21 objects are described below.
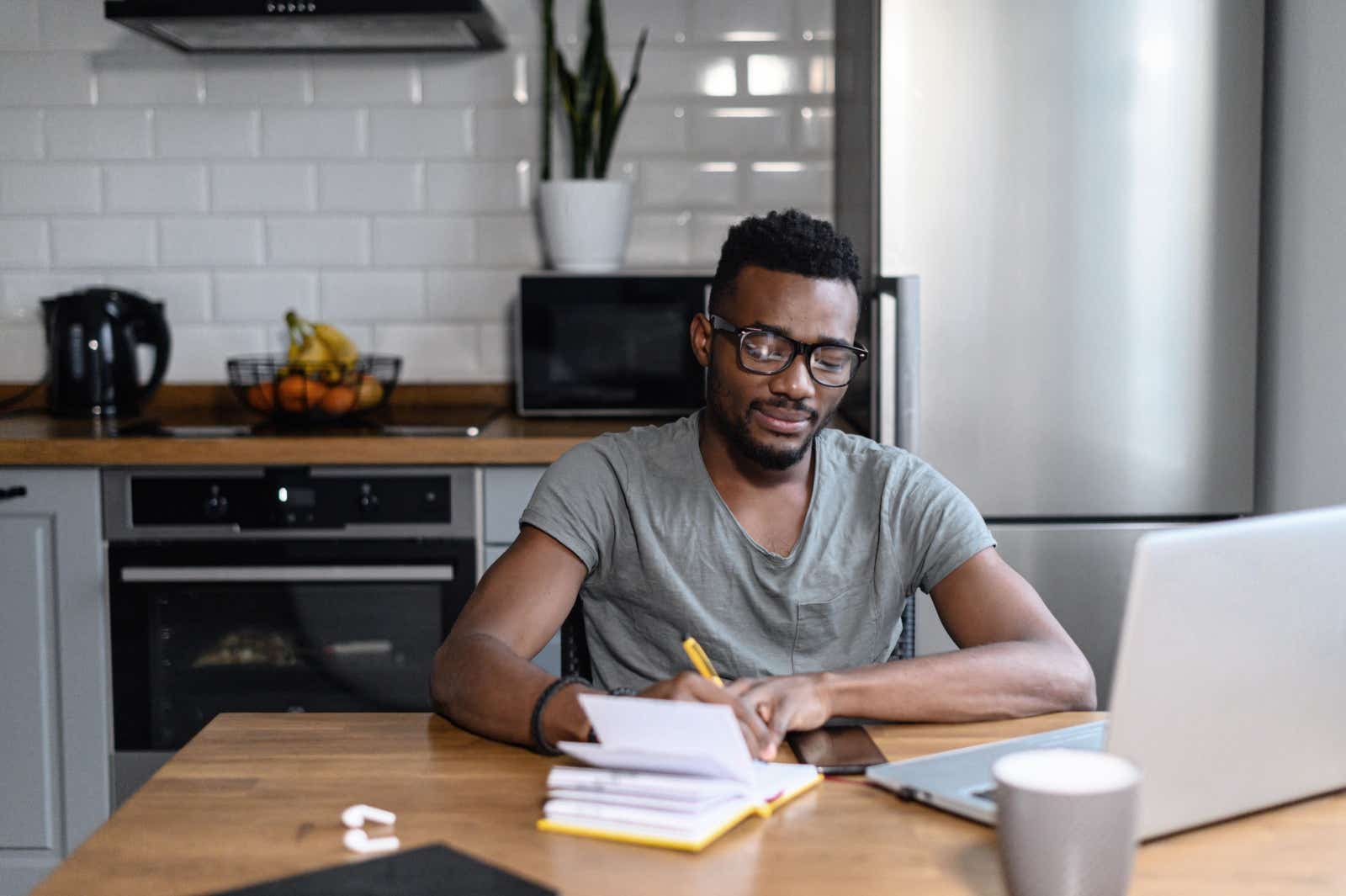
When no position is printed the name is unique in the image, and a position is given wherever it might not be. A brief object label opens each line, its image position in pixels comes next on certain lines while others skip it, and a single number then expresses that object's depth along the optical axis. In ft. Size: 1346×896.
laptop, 3.15
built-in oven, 8.88
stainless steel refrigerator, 8.57
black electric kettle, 9.95
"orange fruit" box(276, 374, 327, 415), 9.34
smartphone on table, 4.12
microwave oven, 9.67
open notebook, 3.48
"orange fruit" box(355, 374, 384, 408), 9.71
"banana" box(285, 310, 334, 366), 9.64
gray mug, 2.89
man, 5.67
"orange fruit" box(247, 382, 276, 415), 9.54
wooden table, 3.30
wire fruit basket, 9.36
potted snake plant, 10.27
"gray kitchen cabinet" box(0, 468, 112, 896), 8.91
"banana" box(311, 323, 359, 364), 9.82
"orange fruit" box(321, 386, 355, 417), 9.42
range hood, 9.10
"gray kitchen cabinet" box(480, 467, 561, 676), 8.88
